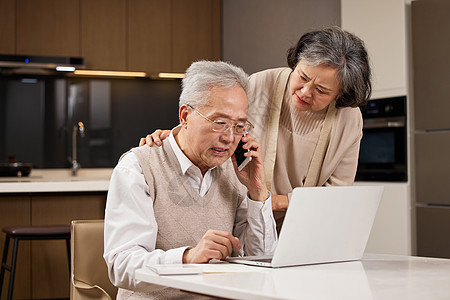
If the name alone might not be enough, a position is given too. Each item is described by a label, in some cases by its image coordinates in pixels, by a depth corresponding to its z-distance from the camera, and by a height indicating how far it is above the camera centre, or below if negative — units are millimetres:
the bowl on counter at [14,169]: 4949 -79
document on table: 1312 -253
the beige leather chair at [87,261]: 1983 -336
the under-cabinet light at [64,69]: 5322 +791
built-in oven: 3658 +88
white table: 1169 -268
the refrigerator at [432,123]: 3453 +185
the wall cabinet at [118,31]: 5367 +1169
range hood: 5117 +824
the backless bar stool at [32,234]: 3355 -410
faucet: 5455 +145
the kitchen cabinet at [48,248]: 3926 -576
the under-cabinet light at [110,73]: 5566 +790
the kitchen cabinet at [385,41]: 3658 +710
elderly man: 1550 -100
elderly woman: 2123 +107
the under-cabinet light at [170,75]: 5773 +791
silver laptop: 1431 -173
